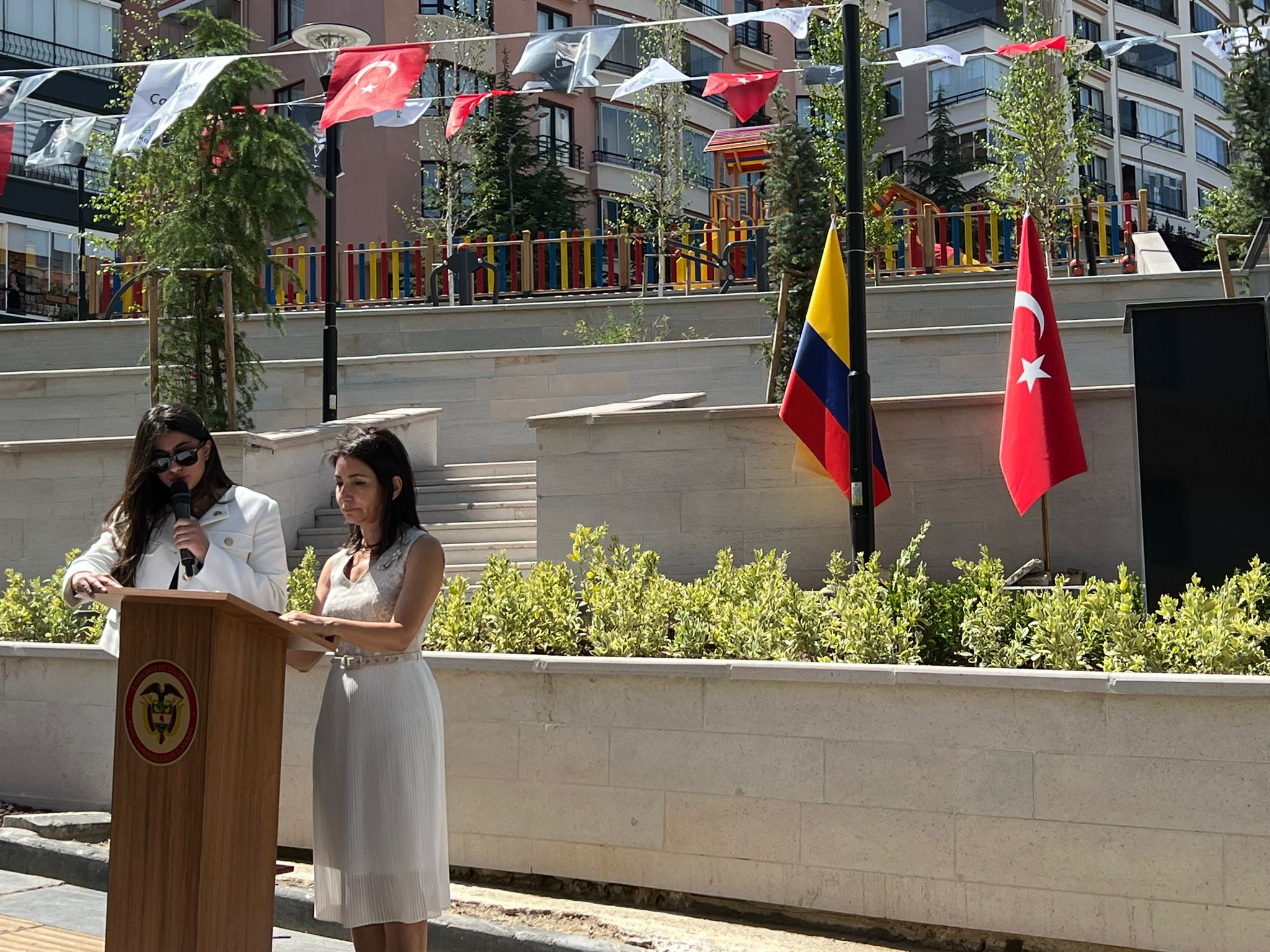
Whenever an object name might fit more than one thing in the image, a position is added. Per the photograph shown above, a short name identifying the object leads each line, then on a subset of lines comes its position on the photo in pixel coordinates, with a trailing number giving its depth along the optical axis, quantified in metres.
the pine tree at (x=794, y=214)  13.71
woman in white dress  4.32
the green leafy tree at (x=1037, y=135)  22.53
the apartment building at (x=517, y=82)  37.66
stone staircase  11.90
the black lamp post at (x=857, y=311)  8.56
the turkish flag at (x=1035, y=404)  9.76
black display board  6.91
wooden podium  3.73
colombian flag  10.31
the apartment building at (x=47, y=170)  36.19
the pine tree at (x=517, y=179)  36.66
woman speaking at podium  4.70
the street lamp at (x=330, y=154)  14.03
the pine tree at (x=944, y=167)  50.72
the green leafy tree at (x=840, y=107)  22.81
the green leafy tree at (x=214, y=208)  13.48
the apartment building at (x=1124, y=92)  52.47
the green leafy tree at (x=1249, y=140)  25.67
